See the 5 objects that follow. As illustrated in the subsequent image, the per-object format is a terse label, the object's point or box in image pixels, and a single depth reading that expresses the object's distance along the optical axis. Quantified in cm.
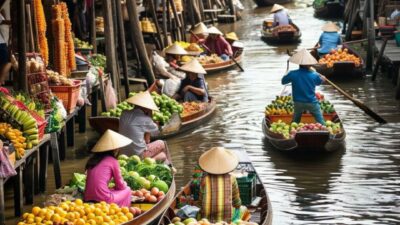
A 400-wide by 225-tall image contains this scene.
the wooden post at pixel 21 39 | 1135
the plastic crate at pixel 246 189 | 1002
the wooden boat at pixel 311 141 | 1329
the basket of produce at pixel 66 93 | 1277
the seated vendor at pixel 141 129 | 1180
